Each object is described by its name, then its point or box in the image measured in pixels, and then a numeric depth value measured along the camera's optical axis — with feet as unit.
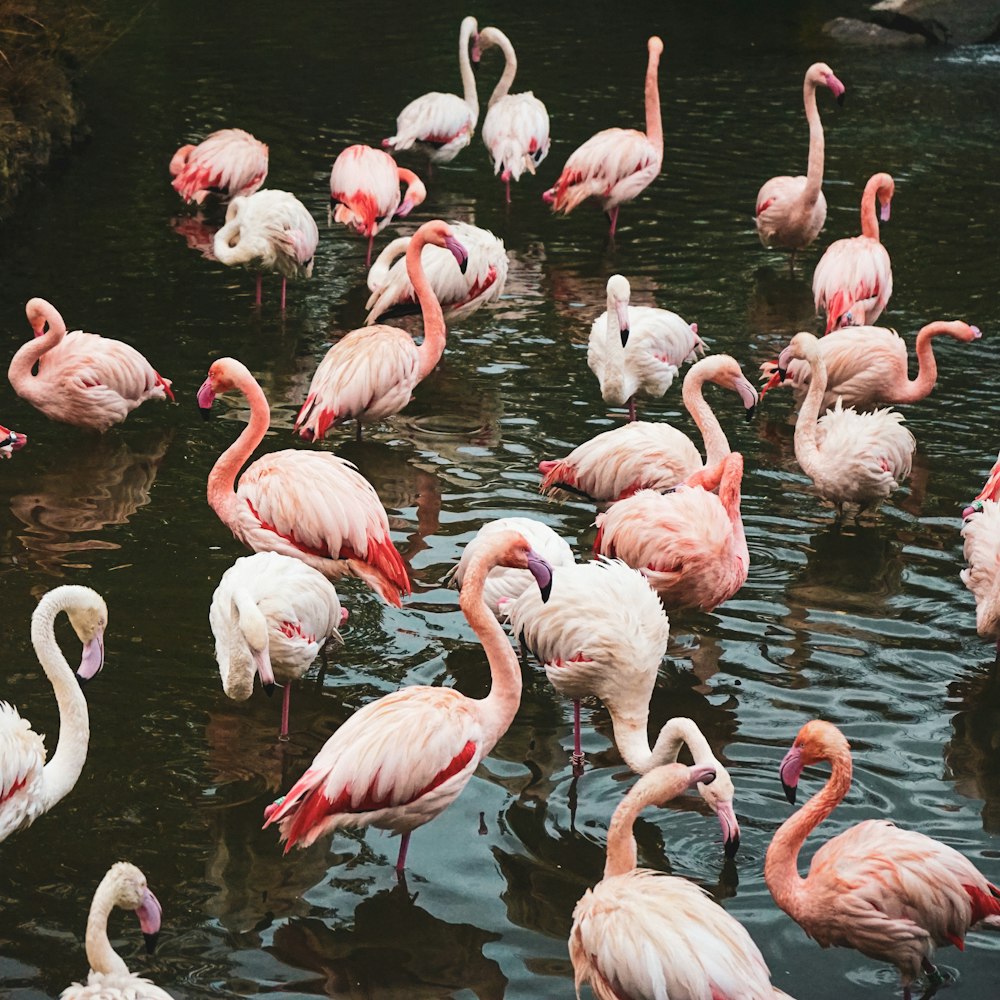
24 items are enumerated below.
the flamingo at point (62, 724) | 27.30
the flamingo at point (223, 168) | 70.64
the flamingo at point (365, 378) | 47.93
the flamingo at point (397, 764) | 27.71
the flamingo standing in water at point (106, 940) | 22.06
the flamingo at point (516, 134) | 75.61
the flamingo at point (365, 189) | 65.72
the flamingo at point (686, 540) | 36.27
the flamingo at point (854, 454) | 42.73
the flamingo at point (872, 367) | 50.52
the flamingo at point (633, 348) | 48.55
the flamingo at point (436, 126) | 78.59
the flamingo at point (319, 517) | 37.73
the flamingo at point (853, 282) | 56.13
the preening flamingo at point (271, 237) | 60.39
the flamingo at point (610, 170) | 69.77
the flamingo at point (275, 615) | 32.53
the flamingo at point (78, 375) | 48.37
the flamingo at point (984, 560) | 35.14
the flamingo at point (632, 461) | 41.73
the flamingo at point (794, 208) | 65.41
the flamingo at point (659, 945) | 22.85
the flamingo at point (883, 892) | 25.49
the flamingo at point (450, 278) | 56.65
